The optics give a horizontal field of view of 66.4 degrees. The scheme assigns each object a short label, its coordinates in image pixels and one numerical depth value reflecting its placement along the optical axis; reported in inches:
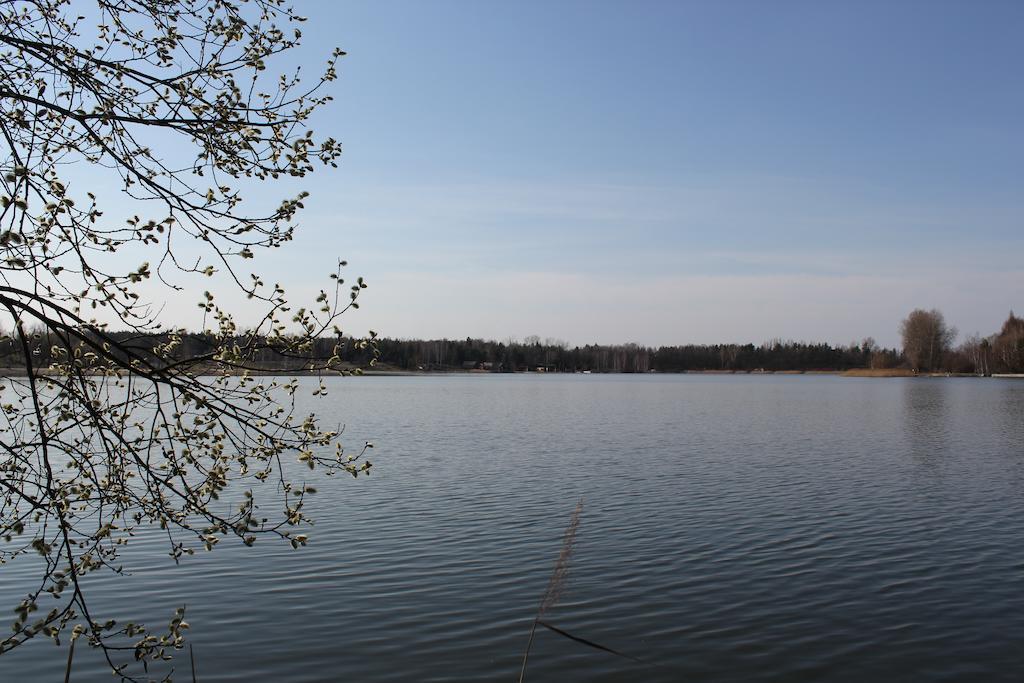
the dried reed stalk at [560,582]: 303.7
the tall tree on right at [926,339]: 5393.7
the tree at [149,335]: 196.7
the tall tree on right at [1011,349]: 5044.3
